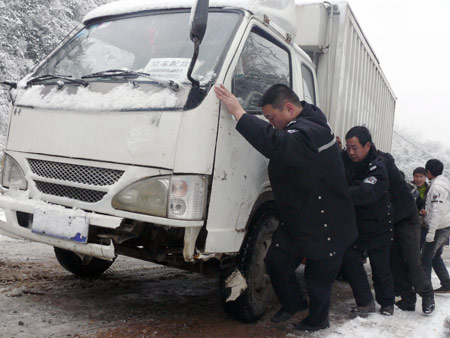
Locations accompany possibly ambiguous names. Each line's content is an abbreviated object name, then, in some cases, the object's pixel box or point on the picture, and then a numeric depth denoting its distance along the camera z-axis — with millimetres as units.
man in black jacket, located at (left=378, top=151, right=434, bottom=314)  4215
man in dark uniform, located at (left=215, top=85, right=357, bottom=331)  2965
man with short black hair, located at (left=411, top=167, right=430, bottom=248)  5629
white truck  2822
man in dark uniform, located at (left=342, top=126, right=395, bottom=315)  4012
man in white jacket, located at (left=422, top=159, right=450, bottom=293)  4887
